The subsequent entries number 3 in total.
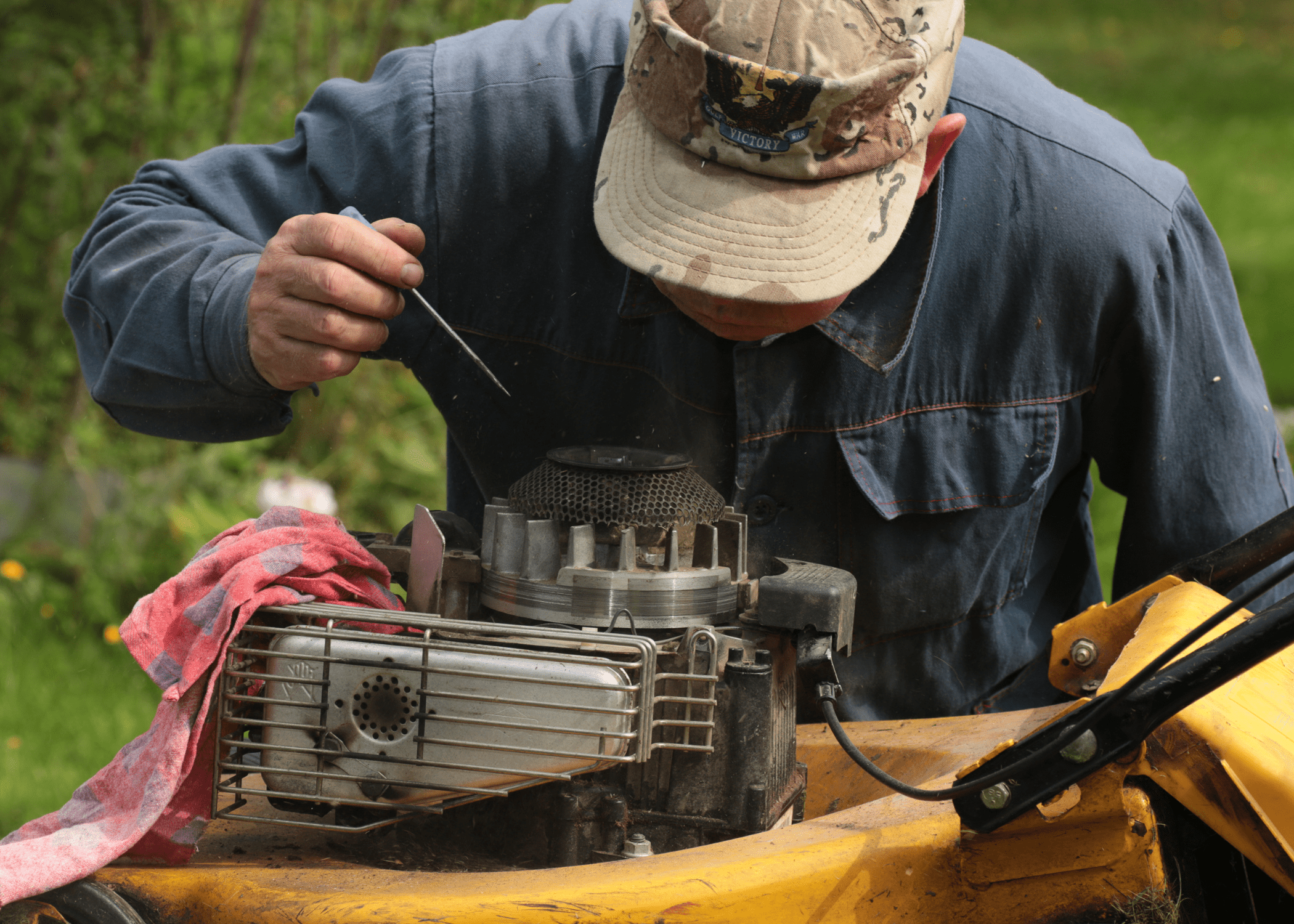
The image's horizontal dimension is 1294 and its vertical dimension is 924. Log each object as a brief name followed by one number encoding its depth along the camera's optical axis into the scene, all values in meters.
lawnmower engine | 2.61
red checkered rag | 2.61
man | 2.98
